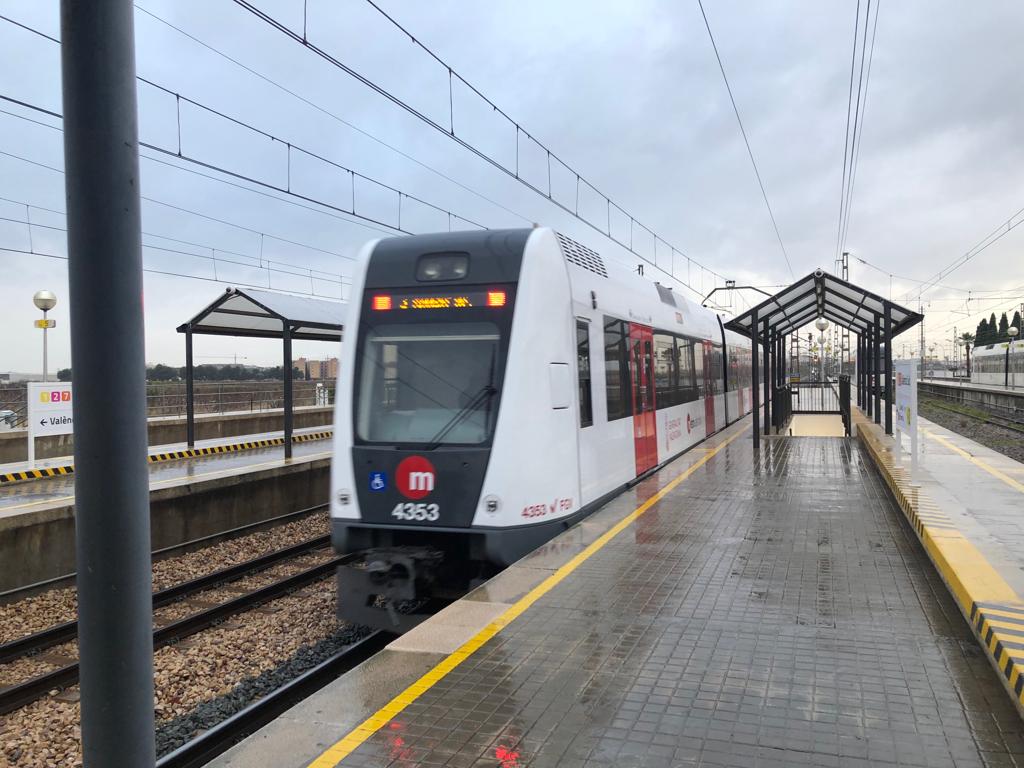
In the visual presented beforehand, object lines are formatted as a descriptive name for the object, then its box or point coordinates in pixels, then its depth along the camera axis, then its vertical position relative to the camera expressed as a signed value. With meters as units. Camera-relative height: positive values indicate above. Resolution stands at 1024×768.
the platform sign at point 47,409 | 12.09 -0.32
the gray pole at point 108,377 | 2.30 +0.03
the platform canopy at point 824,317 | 14.52 +1.06
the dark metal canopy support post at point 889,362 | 14.59 +0.16
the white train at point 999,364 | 43.22 +0.23
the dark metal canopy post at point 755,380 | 14.44 -0.13
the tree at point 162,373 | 35.84 +0.62
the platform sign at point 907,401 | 10.03 -0.41
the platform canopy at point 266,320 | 14.04 +1.21
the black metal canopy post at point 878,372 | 16.86 -0.03
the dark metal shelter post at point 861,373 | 24.44 -0.07
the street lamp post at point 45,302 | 16.67 +1.85
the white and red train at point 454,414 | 6.46 -0.30
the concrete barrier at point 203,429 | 16.98 -1.19
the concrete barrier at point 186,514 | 8.87 -1.79
